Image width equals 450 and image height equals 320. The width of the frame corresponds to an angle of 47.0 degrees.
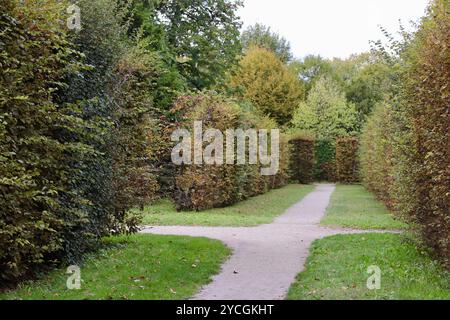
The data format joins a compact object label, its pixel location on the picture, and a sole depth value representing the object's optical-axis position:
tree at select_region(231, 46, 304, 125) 44.50
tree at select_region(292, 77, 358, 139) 44.25
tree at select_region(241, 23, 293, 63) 57.37
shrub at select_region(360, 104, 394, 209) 18.77
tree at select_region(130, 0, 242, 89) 26.36
